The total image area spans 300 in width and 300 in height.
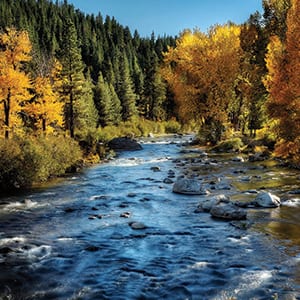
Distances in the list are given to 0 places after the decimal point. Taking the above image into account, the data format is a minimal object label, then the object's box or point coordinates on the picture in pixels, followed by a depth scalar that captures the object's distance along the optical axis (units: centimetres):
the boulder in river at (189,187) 2075
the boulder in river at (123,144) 4844
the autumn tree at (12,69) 3459
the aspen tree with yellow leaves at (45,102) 4391
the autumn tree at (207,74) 4162
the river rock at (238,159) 3291
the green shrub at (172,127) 8409
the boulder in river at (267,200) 1711
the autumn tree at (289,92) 2372
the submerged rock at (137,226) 1499
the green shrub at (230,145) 4028
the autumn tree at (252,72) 4509
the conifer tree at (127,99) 9012
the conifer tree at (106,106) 7781
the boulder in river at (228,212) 1553
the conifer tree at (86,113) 6300
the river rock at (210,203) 1705
